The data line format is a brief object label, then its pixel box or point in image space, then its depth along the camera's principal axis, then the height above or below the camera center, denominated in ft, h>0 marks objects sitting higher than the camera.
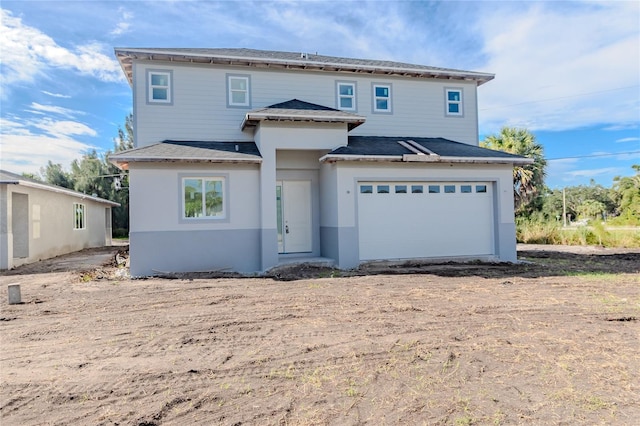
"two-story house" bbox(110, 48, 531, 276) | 38.04 +5.39
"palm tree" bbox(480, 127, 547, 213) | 78.74 +12.87
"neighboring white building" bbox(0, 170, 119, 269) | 46.19 +0.91
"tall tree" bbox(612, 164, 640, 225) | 74.61 +4.63
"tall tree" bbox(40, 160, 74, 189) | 118.11 +15.71
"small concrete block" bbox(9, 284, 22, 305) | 27.12 -4.81
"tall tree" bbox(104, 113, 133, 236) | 114.32 +9.97
